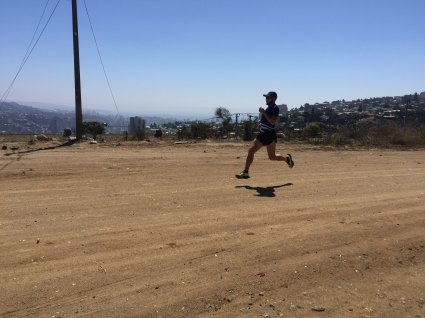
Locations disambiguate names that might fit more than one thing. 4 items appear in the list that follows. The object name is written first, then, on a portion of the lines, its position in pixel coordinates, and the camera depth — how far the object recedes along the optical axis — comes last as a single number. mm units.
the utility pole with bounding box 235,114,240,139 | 19656
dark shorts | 9609
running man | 9375
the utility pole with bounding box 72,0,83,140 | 17828
